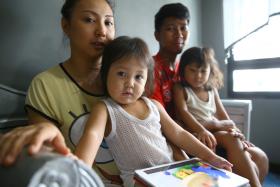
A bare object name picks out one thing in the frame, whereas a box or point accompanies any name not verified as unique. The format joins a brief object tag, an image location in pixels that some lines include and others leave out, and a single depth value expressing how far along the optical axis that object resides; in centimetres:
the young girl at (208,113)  111
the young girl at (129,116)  82
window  215
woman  83
